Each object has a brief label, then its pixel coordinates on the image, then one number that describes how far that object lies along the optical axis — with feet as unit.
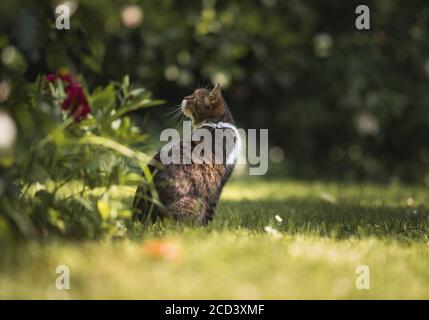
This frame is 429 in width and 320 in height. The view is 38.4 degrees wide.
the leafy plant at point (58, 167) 8.24
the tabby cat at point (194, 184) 10.47
